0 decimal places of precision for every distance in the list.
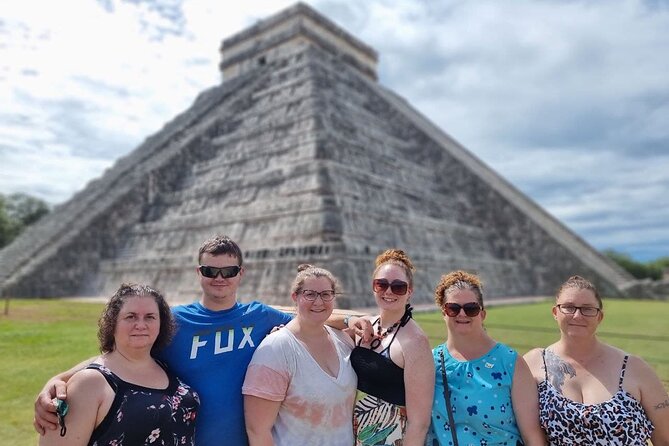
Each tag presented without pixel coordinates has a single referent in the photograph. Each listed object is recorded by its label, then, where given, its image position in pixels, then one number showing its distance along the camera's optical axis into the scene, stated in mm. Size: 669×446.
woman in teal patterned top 2664
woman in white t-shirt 2633
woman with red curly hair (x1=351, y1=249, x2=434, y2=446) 2654
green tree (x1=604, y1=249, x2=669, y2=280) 36094
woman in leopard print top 2613
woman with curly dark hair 2273
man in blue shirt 2717
